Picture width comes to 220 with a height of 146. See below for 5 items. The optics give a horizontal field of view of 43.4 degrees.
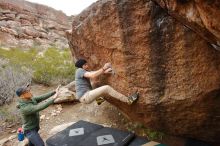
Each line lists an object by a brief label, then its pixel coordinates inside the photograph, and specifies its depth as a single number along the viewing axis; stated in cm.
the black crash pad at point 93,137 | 486
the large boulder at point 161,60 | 404
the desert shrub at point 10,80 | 906
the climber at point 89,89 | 501
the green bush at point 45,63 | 1045
